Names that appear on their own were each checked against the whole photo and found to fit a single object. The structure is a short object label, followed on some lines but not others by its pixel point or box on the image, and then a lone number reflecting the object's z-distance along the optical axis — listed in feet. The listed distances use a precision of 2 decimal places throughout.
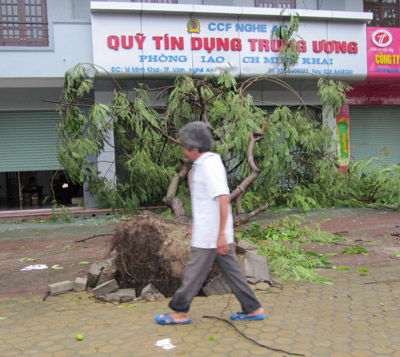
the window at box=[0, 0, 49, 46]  36.76
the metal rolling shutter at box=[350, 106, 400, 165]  46.88
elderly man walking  10.55
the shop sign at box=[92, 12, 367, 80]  34.94
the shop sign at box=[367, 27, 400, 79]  40.19
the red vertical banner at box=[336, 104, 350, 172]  44.04
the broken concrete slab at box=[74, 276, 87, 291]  14.35
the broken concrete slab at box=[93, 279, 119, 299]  13.48
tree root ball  13.92
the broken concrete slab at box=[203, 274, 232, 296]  13.79
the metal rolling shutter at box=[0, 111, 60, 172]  38.27
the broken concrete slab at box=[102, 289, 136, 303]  13.21
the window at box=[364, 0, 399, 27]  46.11
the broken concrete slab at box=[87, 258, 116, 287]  14.05
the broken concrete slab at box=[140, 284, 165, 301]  13.34
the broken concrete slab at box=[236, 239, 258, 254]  15.51
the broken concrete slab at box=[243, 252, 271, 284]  14.39
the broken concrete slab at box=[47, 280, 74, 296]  14.11
